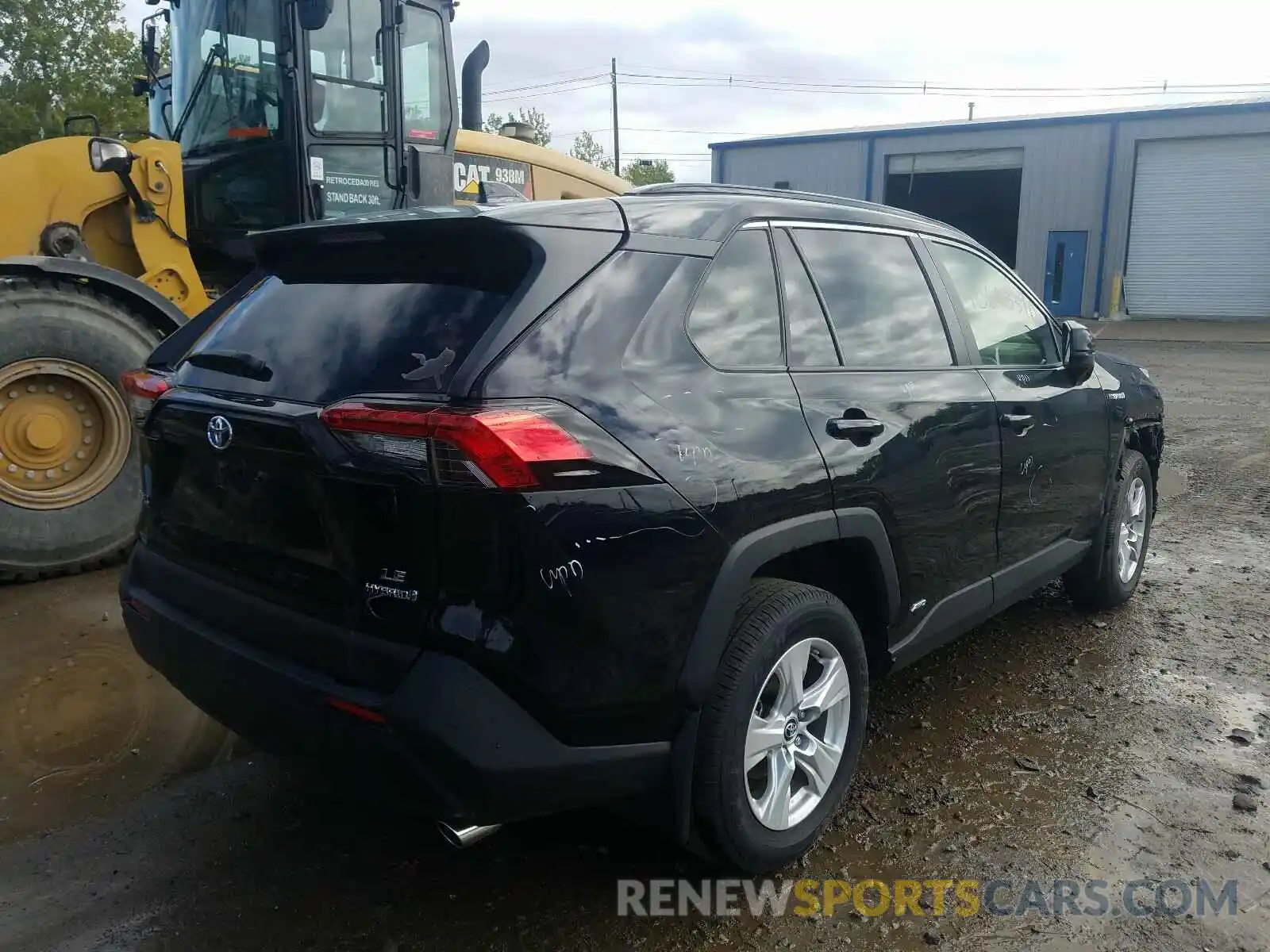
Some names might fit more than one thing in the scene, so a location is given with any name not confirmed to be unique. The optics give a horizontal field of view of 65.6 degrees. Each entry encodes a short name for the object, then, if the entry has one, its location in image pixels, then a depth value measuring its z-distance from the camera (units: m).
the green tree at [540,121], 55.47
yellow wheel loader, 5.10
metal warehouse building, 26.39
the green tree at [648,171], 68.56
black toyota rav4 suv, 2.18
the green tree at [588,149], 65.75
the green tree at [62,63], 33.91
